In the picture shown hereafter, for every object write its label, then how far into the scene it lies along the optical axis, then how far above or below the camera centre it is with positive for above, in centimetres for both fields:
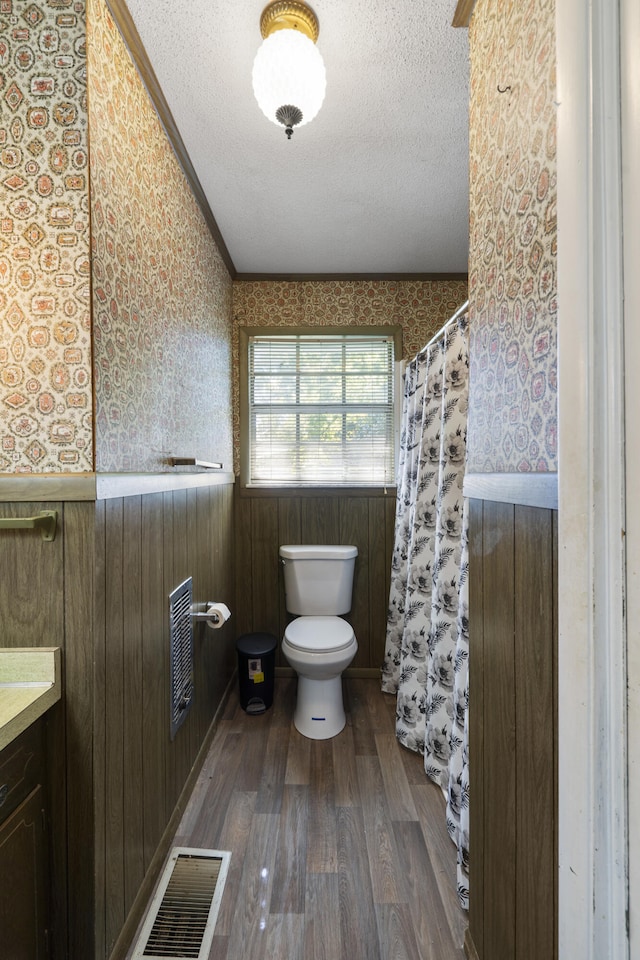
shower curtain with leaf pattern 150 -41
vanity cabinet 88 -76
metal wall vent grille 163 -65
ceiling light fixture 118 +111
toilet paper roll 192 -58
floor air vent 121 -125
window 287 +45
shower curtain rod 161 +61
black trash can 237 -104
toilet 212 -77
